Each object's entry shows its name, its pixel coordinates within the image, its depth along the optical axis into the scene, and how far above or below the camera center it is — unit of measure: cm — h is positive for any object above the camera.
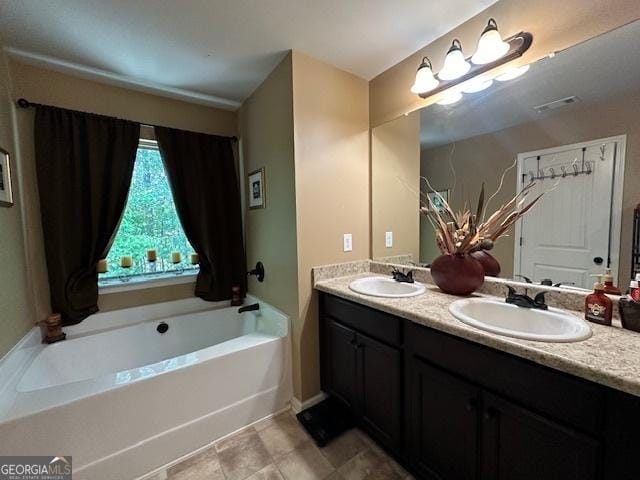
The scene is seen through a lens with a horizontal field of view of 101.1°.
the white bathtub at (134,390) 119 -89
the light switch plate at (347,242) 193 -15
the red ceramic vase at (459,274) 139 -29
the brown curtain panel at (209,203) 220 +20
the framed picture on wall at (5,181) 144 +28
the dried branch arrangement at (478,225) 137 -3
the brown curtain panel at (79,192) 178 +26
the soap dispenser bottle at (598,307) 100 -35
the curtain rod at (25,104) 168 +82
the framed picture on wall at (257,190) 206 +29
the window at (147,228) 213 -1
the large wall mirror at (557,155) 107 +31
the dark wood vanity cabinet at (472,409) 74 -70
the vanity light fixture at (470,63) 122 +80
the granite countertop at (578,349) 70 -42
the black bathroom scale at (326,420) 156 -124
